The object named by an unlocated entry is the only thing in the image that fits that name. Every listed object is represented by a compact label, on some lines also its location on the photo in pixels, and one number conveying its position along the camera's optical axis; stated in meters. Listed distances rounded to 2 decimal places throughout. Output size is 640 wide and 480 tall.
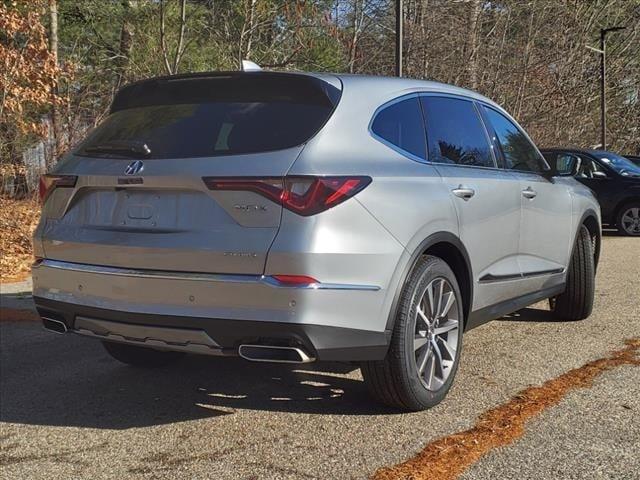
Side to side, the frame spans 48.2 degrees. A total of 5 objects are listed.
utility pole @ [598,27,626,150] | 24.05
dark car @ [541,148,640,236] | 13.10
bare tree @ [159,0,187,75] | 12.30
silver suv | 3.16
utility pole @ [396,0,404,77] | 12.17
